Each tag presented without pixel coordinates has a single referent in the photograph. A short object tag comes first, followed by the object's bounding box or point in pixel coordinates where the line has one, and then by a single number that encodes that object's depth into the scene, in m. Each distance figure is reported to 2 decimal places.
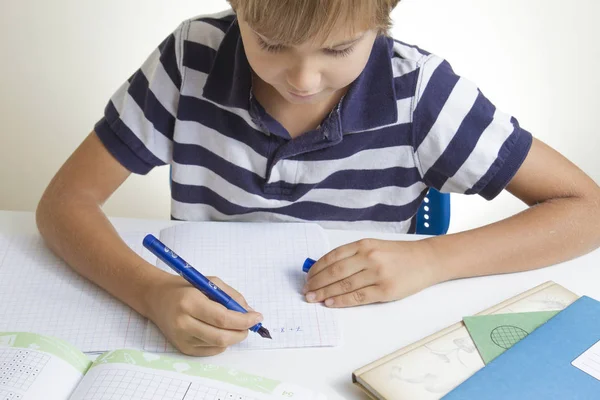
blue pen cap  0.74
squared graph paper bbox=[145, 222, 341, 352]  0.66
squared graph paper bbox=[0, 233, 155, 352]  0.65
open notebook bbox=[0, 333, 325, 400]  0.55
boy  0.72
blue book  0.57
